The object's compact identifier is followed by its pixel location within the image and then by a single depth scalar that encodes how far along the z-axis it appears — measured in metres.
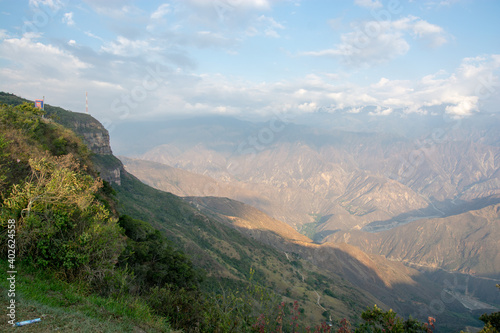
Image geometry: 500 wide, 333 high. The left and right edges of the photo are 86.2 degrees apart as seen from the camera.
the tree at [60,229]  10.12
